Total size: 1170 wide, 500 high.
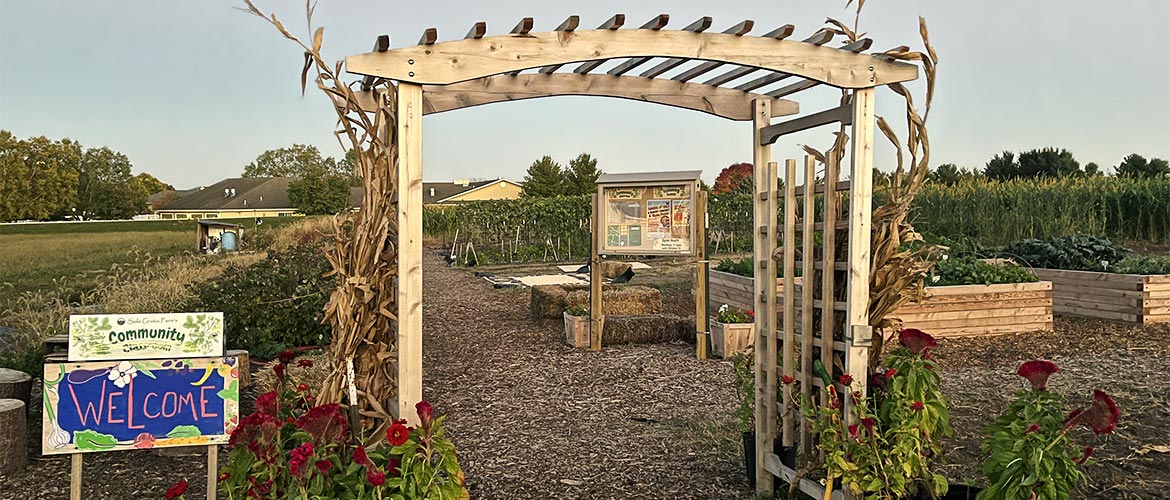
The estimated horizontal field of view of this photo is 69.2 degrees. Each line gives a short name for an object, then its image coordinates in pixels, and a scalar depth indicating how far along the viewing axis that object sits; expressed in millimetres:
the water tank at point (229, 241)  21134
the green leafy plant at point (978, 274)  9023
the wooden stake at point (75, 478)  3861
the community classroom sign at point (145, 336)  3898
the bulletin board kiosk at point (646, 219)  8562
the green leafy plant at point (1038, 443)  2947
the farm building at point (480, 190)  75281
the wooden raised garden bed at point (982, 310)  8664
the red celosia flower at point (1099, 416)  2887
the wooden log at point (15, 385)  5422
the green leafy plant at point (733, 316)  8242
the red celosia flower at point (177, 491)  2982
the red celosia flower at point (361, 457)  2941
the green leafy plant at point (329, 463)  3029
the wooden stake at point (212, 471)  3857
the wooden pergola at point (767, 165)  3395
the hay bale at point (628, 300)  10398
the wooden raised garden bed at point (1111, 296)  9273
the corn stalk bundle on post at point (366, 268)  3547
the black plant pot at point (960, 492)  3684
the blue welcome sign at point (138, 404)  3887
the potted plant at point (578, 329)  8727
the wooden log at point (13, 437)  4703
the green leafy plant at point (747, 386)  4441
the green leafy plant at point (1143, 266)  9578
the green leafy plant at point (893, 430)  3385
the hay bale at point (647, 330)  8883
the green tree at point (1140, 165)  31875
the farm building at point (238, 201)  85500
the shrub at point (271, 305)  7625
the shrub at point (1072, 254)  10500
